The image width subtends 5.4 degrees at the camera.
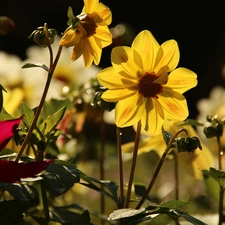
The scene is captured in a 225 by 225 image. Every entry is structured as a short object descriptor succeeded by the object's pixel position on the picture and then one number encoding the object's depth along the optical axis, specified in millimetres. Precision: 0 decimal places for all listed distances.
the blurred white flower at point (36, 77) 2614
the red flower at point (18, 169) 1964
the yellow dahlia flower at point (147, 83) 2075
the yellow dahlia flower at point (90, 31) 2051
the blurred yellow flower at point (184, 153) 2319
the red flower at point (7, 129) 1993
